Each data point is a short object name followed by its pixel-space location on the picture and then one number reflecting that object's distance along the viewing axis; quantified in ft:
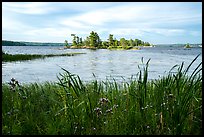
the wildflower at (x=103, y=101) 6.08
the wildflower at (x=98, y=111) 5.71
